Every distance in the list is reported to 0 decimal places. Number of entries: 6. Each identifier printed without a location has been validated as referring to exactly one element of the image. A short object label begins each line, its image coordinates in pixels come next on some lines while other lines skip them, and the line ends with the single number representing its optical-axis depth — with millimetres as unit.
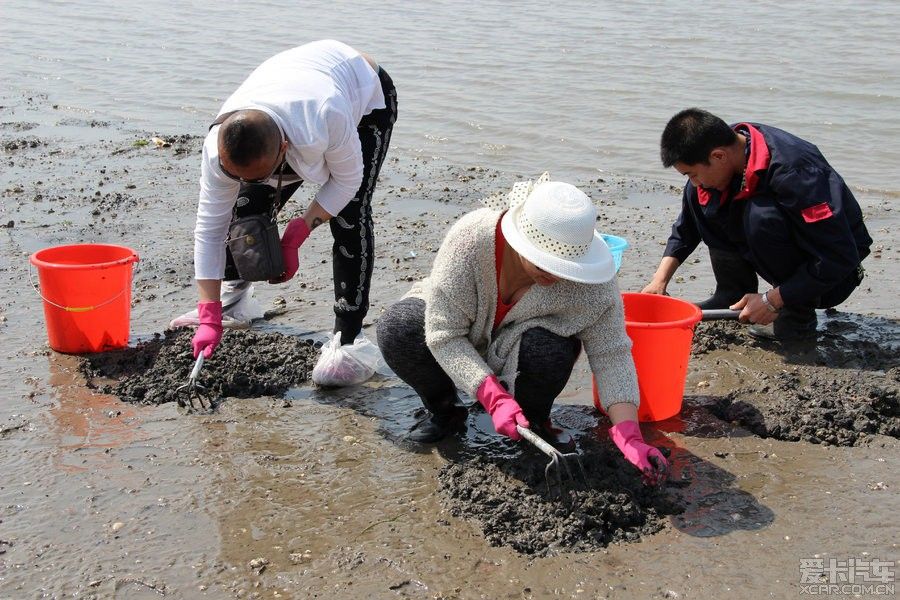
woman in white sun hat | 2939
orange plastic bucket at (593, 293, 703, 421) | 3428
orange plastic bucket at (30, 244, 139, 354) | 4047
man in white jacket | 3350
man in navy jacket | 3889
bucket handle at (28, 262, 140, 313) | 4117
